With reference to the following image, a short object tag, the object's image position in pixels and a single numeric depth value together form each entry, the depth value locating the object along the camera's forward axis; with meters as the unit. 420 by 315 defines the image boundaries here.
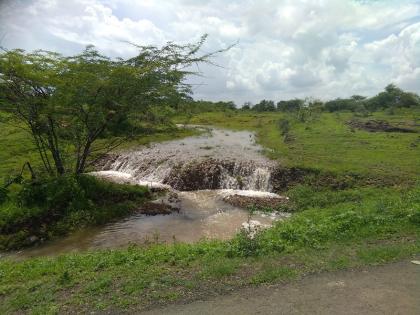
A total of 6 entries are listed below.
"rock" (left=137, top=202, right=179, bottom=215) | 16.34
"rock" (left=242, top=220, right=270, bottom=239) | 14.40
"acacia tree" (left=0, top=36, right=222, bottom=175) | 14.37
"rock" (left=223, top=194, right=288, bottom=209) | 16.99
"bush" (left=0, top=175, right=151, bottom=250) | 13.30
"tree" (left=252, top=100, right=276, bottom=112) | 91.69
